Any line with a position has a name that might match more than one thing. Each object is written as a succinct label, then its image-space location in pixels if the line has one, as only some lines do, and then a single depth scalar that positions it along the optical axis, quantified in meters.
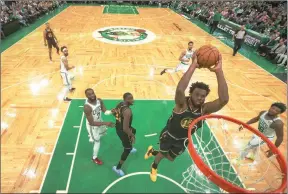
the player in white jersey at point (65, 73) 6.61
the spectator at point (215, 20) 15.63
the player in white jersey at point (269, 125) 4.13
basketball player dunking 2.75
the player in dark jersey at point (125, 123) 3.88
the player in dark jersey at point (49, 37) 9.57
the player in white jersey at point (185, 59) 8.08
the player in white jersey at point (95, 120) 4.20
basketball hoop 4.50
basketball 2.83
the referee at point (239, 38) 11.65
